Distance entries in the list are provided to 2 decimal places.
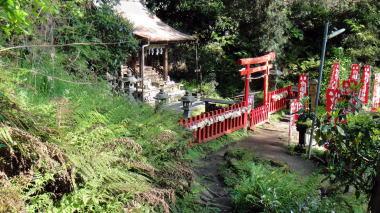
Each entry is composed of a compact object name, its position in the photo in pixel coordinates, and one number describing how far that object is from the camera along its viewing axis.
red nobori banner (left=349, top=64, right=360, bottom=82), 10.51
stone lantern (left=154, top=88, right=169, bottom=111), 7.55
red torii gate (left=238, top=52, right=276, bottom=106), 8.89
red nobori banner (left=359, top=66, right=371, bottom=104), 10.97
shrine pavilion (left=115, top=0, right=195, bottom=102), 12.36
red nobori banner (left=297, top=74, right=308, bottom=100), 9.38
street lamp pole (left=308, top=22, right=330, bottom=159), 6.16
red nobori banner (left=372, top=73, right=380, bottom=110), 11.71
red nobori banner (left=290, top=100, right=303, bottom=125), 8.51
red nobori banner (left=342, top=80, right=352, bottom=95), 9.31
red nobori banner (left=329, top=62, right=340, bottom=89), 9.59
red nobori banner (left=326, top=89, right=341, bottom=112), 8.30
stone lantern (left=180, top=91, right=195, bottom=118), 7.36
